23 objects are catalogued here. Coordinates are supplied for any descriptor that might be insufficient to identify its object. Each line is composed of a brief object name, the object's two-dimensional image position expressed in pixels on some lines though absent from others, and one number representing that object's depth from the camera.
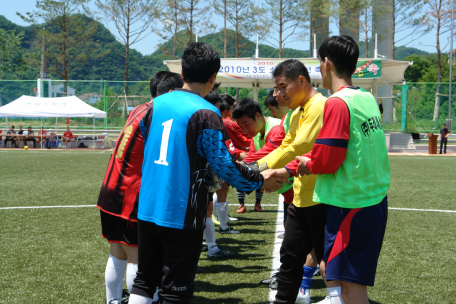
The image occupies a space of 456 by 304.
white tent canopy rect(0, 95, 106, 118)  24.34
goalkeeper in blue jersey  2.35
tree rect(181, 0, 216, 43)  38.38
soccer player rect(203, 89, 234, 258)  5.28
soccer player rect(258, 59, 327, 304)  3.14
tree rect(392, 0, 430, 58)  35.62
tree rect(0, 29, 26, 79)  43.34
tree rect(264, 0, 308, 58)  36.44
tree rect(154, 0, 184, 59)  38.78
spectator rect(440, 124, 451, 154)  24.64
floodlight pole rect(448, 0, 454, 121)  34.09
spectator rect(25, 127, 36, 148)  27.25
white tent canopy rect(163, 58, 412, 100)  22.25
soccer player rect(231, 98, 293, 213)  4.78
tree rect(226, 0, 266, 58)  37.44
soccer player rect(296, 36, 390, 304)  2.31
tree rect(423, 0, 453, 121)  35.03
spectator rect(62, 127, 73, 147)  27.58
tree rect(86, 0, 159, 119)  38.16
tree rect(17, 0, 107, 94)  40.34
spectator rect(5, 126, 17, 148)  27.33
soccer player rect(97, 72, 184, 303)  2.96
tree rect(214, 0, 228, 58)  38.28
